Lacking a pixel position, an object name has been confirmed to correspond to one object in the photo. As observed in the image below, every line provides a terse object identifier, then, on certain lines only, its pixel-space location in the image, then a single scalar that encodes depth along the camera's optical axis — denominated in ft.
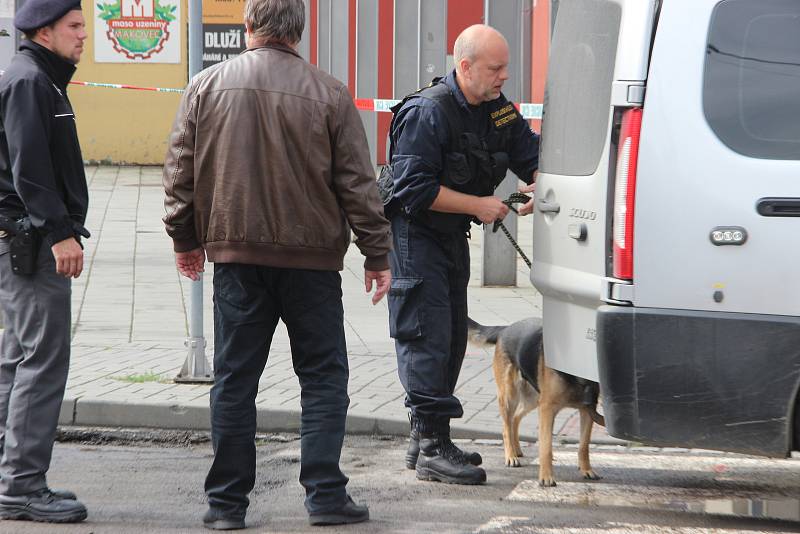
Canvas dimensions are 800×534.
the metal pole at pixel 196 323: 45.09
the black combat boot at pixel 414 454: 35.39
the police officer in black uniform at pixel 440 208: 34.01
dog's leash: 35.68
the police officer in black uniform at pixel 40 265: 28.91
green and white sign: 138.62
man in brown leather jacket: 28.02
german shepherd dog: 33.78
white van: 25.82
